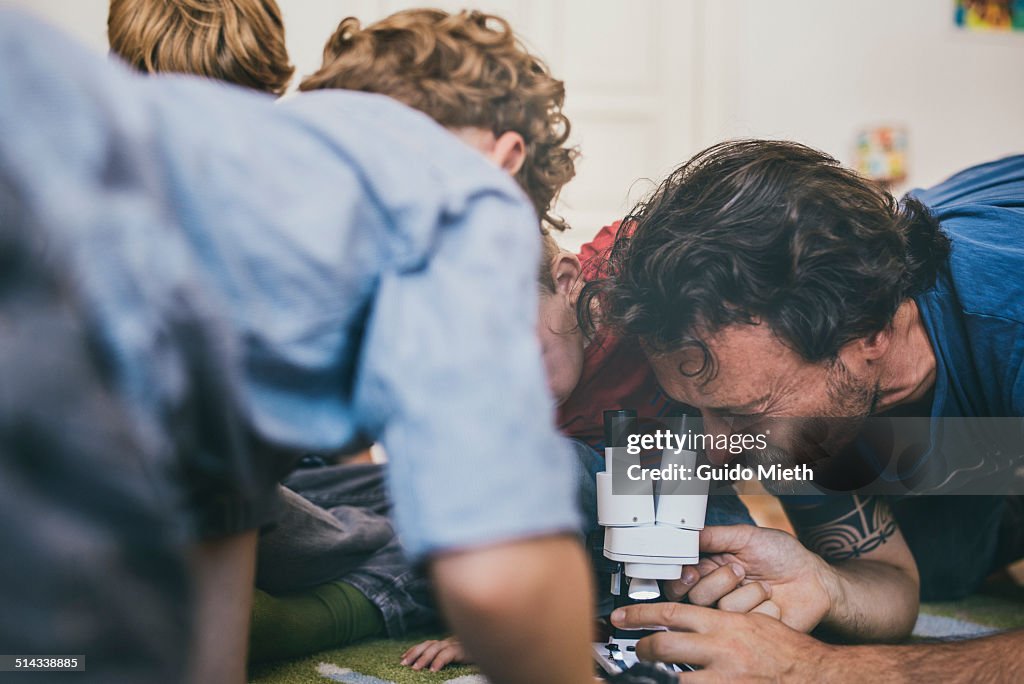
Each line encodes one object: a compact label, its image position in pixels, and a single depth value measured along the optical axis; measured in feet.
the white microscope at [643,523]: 2.32
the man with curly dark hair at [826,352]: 2.36
